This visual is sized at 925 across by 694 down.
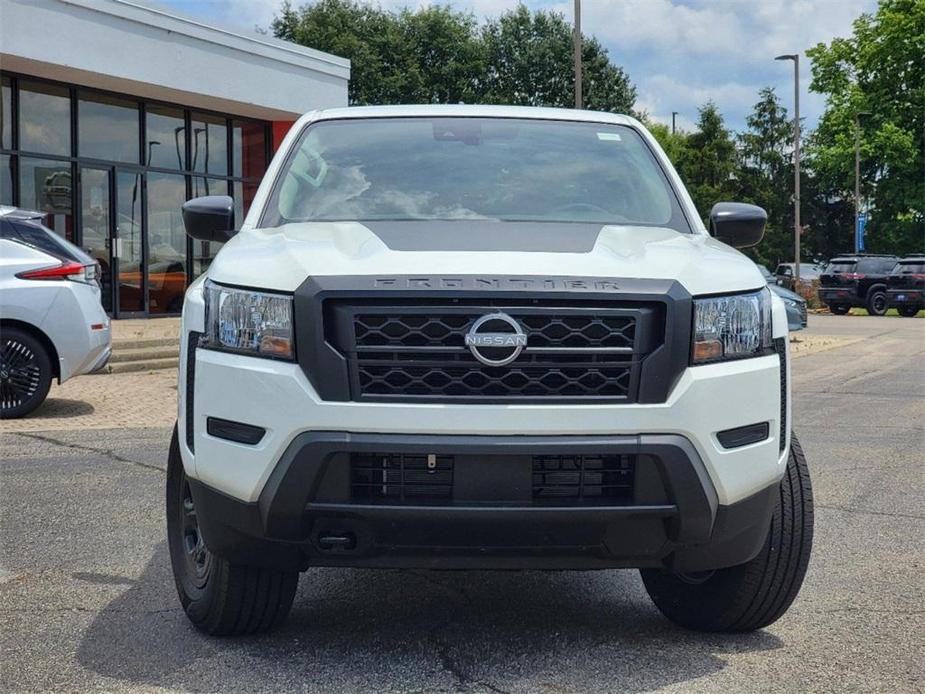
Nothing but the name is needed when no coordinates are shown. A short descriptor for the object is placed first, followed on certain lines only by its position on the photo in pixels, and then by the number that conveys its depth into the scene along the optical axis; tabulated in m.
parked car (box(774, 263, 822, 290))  43.00
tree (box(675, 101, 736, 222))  74.00
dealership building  17.59
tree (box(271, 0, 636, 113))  48.19
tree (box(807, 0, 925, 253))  45.41
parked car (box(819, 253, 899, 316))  34.28
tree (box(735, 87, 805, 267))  74.56
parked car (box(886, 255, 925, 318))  33.00
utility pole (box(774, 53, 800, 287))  39.88
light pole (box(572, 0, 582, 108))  25.26
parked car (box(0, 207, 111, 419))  9.09
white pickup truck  3.07
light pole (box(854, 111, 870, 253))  45.84
